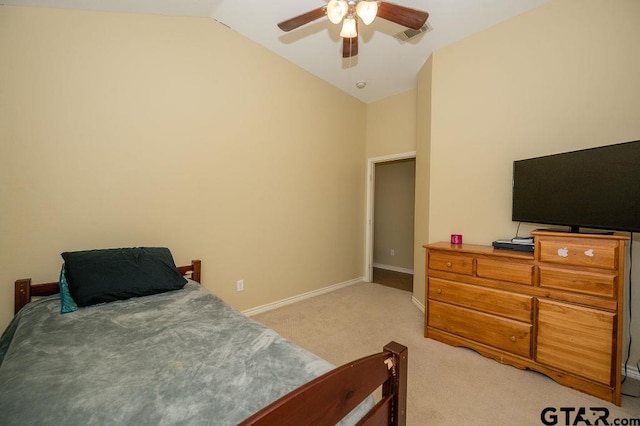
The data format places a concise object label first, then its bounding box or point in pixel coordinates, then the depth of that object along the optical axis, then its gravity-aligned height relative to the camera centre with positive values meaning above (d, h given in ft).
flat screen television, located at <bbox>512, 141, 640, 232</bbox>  5.40 +0.61
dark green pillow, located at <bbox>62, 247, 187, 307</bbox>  5.53 -1.53
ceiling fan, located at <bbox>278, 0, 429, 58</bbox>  5.46 +4.37
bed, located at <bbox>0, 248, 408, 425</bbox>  2.55 -2.07
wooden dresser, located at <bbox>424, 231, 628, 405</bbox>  5.49 -2.25
